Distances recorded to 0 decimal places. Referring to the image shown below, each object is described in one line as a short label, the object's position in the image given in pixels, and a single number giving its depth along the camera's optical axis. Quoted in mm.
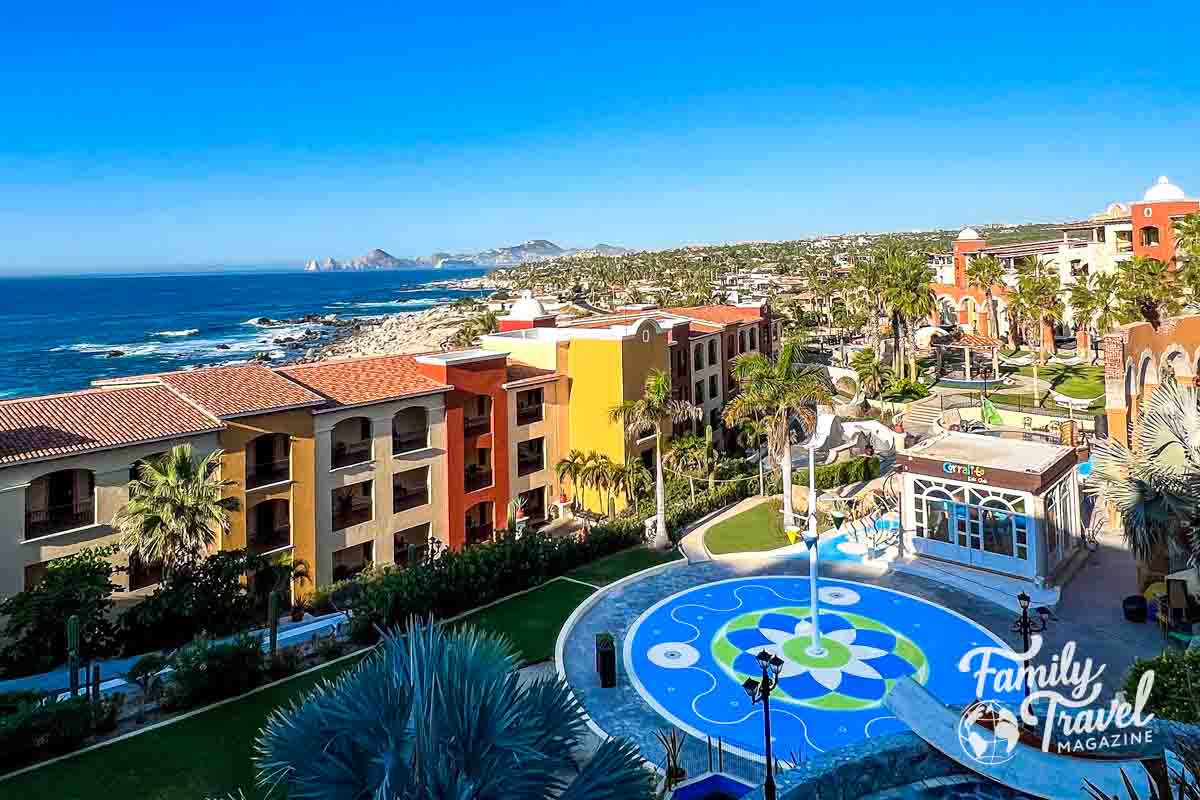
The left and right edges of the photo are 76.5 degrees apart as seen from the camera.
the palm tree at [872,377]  53875
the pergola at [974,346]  60244
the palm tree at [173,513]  21422
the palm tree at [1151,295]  40219
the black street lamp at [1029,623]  16766
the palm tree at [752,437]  32253
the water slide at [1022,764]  12461
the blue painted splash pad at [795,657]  17188
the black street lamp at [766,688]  12555
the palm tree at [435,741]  7609
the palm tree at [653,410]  35594
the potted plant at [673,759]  14820
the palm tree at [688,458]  38562
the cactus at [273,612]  20158
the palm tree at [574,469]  39438
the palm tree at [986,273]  71188
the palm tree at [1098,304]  49859
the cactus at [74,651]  17547
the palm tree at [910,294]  58562
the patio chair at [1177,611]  19797
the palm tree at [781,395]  29891
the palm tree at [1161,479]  16766
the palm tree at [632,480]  37594
